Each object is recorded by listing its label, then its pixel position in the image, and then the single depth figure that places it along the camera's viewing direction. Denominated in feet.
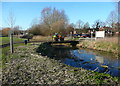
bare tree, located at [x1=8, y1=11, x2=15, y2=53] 26.32
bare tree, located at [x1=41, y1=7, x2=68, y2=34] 98.58
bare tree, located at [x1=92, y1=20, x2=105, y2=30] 137.03
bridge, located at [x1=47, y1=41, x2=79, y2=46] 71.60
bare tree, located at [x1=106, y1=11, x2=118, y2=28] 80.75
